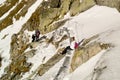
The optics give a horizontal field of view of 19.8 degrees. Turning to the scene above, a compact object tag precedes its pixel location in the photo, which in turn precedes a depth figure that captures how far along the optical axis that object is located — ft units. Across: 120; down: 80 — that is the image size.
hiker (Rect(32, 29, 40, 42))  133.81
